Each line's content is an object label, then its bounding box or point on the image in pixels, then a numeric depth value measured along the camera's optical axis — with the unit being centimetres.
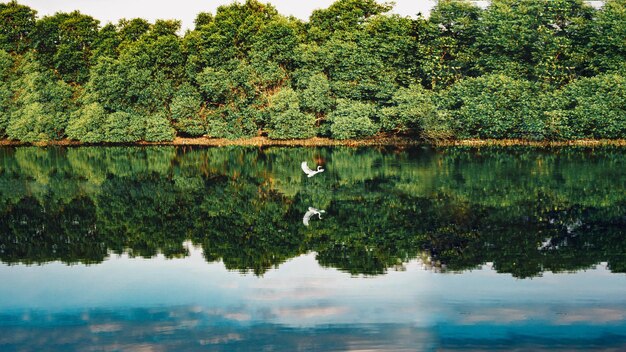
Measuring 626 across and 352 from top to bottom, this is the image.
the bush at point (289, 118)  5303
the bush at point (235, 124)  5566
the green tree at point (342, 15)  5731
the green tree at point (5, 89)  5959
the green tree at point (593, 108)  4669
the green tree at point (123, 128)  5566
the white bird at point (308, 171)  2949
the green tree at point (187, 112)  5606
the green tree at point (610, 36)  4853
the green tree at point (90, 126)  5606
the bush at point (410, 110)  5031
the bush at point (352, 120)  5172
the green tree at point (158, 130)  5547
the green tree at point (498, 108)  4847
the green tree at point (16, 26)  6500
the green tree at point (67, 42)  6212
